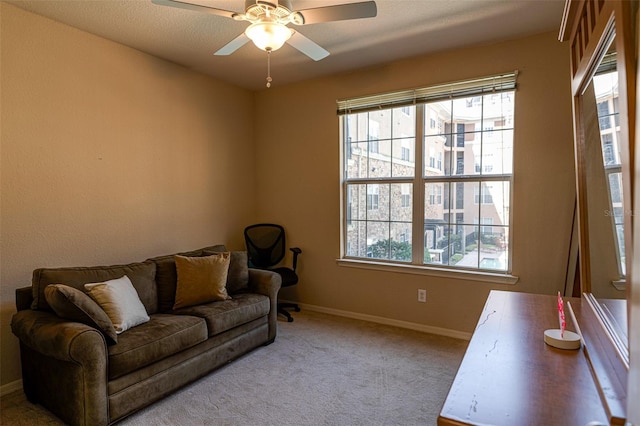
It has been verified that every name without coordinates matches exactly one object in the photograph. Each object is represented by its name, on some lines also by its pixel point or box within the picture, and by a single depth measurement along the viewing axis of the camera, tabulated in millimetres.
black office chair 4230
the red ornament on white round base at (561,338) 1269
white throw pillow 2316
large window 3221
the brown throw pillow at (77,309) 2092
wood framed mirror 781
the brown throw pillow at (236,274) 3273
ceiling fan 1979
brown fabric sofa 1956
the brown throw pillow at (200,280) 2893
